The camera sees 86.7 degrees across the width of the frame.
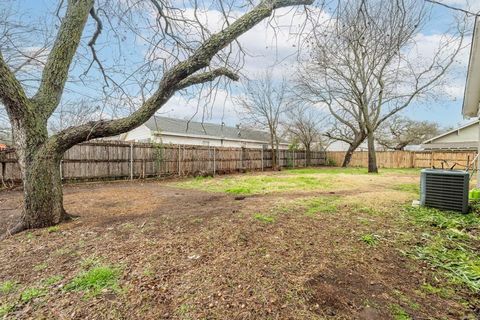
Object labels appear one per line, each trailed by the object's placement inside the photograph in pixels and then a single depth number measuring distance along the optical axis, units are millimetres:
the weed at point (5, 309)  1657
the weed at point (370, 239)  2713
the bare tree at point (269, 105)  16594
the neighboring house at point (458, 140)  16969
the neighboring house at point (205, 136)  17781
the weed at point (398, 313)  1553
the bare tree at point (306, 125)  18984
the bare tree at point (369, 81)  12195
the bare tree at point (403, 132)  23484
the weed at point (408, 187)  6520
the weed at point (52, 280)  1988
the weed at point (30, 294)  1806
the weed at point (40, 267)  2252
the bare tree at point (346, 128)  15860
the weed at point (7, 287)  1917
